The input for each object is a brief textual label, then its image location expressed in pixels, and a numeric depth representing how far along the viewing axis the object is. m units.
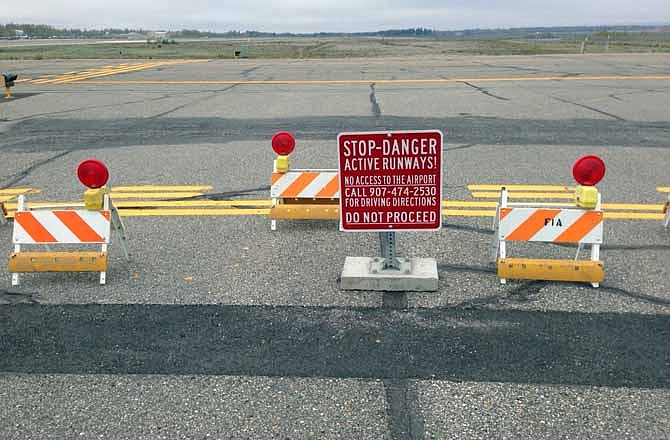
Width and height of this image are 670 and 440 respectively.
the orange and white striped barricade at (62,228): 5.00
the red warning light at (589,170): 4.60
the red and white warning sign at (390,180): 4.39
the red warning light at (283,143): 6.15
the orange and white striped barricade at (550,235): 4.71
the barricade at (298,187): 6.15
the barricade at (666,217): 6.07
